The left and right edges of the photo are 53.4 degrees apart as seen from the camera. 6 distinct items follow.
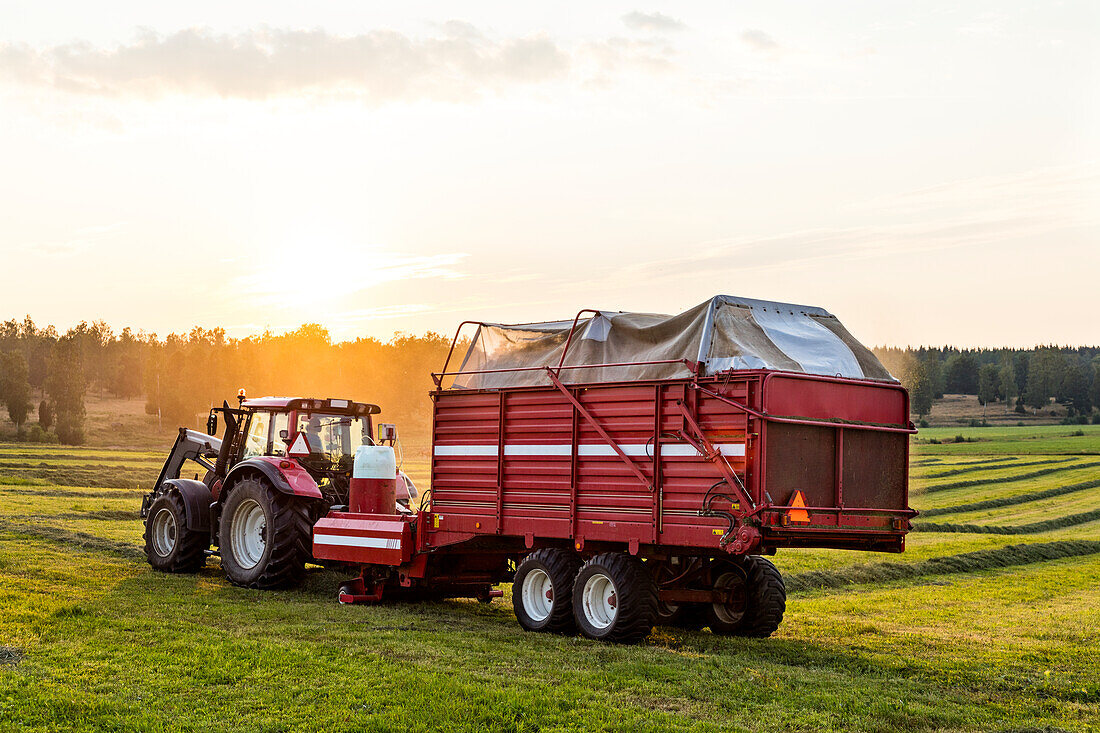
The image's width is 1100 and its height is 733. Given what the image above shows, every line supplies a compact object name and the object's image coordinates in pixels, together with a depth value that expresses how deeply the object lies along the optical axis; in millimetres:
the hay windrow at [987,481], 44844
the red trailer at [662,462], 11375
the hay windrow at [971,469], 49756
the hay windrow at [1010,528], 31406
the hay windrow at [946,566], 18734
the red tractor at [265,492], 16141
